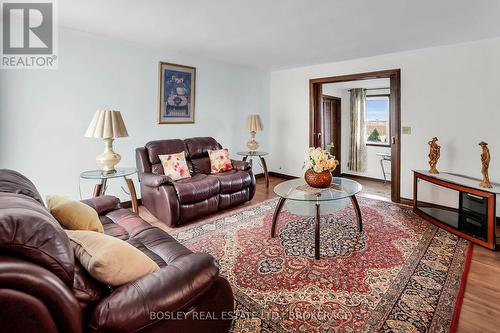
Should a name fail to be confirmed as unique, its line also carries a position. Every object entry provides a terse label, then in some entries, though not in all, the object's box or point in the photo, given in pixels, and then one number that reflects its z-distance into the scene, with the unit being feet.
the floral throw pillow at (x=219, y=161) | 14.02
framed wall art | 14.12
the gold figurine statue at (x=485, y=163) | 9.92
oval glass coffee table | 8.68
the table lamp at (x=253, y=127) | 17.37
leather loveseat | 10.96
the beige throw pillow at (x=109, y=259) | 3.76
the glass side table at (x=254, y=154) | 16.92
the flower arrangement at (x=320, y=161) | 9.64
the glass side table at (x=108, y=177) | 10.22
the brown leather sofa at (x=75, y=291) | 2.96
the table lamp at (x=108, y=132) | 10.16
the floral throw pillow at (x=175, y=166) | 12.46
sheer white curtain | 21.04
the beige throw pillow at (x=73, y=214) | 5.74
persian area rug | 5.86
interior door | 20.20
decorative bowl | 9.82
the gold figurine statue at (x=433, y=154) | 11.97
